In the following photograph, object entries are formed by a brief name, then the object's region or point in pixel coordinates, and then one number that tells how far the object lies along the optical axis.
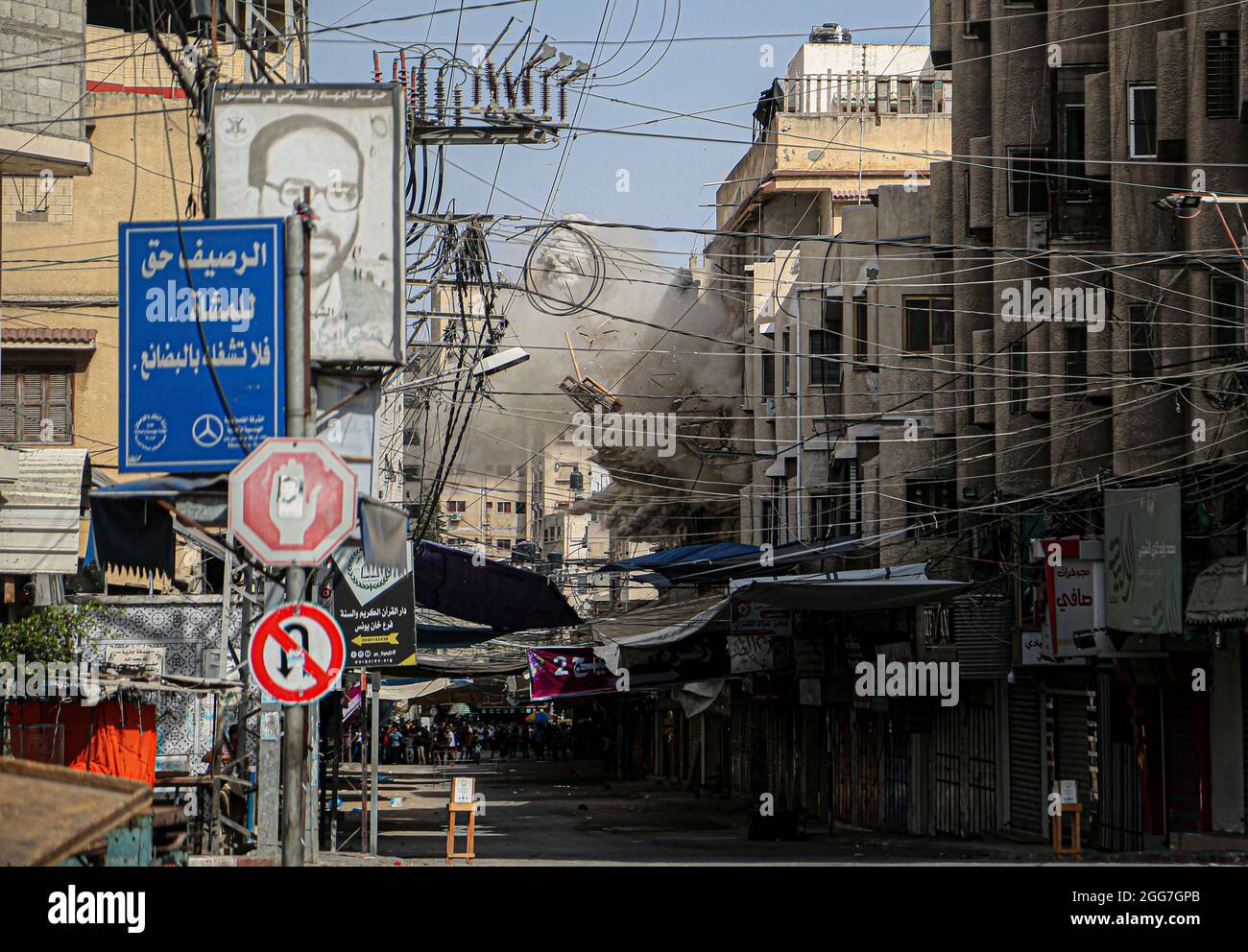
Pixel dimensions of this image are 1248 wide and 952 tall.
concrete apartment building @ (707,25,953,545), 42.00
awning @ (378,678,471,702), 41.68
